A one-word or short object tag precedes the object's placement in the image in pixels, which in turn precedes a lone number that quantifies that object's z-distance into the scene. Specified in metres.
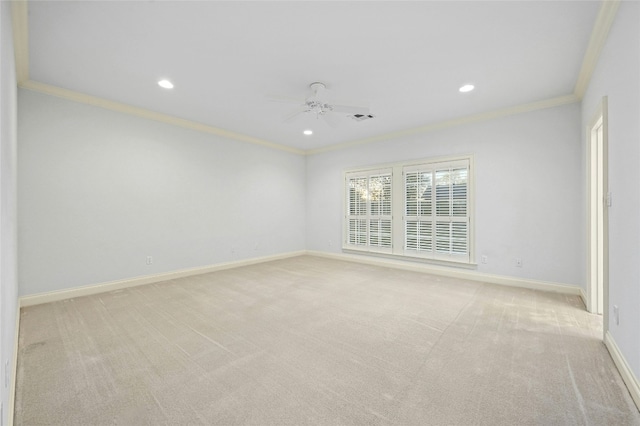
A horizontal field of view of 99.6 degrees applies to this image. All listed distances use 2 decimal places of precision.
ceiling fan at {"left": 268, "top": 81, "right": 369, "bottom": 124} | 3.25
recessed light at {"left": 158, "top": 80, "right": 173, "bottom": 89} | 3.30
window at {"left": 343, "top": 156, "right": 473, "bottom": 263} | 4.70
